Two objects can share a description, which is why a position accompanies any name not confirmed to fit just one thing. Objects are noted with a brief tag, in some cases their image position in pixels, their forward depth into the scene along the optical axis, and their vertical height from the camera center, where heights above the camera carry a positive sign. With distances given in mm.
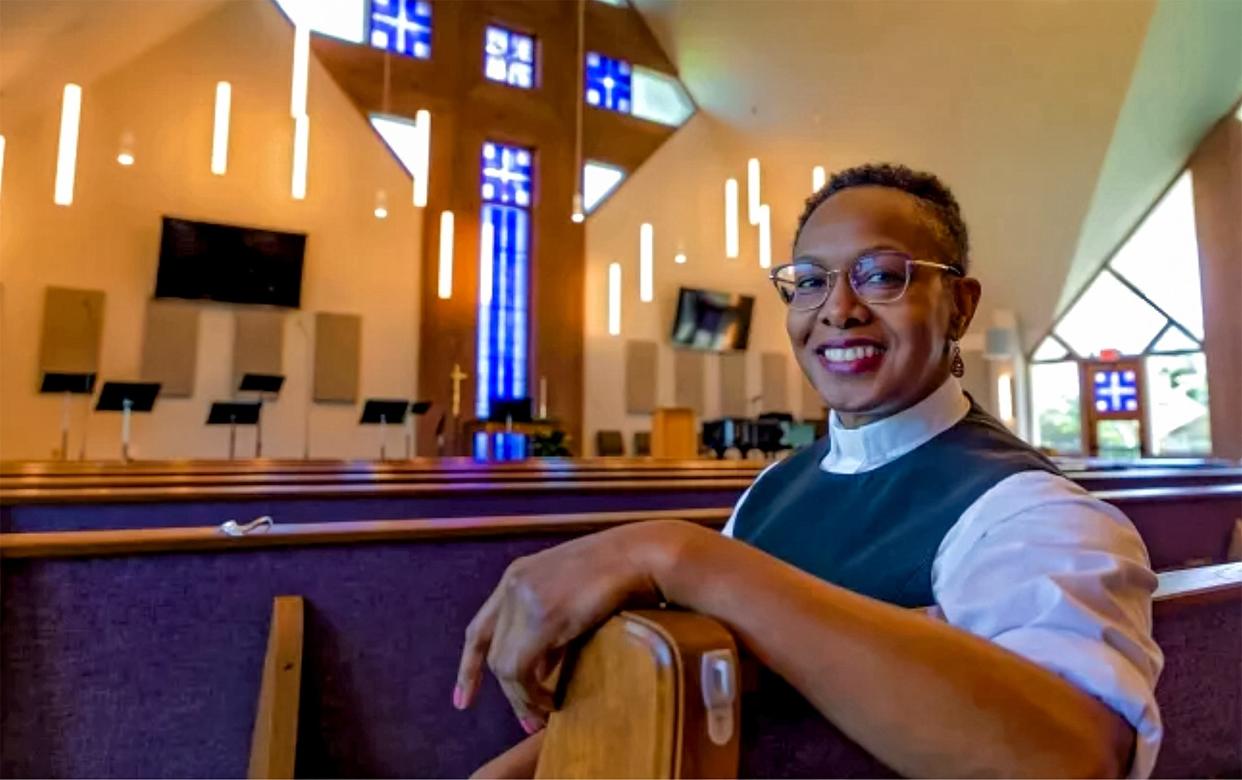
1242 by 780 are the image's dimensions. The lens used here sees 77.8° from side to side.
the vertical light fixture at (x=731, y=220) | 6602 +1993
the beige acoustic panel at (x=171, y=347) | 6520 +797
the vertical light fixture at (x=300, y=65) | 4805 +2375
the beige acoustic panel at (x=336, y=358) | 7223 +790
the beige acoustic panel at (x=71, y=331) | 6082 +873
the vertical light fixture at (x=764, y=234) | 7203 +1981
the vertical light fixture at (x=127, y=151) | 5805 +2324
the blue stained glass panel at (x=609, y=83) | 9250 +4376
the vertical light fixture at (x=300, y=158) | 5398 +2010
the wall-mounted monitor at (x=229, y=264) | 6617 +1569
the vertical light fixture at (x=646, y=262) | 7199 +1720
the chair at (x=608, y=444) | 8531 -17
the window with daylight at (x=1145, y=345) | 8602 +1200
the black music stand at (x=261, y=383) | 6355 +481
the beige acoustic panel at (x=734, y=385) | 9554 +726
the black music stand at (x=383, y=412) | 6646 +263
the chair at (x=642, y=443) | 8789 -5
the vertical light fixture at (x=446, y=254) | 6250 +1540
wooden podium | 6922 +87
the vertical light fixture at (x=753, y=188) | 6609 +2218
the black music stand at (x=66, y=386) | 5727 +405
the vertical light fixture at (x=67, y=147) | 4422 +1730
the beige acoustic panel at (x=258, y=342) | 6898 +892
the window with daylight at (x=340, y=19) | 7570 +4217
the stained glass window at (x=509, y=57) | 8594 +4357
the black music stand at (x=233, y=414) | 6121 +215
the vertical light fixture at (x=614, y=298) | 7457 +1421
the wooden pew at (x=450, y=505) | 1784 -170
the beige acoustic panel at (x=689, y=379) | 9188 +763
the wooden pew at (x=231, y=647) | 1072 -313
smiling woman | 427 -95
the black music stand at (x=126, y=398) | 5484 +306
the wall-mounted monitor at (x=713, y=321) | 9172 +1487
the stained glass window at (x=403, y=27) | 7918 +4328
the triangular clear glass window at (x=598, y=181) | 9047 +3102
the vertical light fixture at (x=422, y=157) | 5555 +2068
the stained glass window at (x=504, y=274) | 8211 +1833
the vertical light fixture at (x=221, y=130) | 5273 +2172
